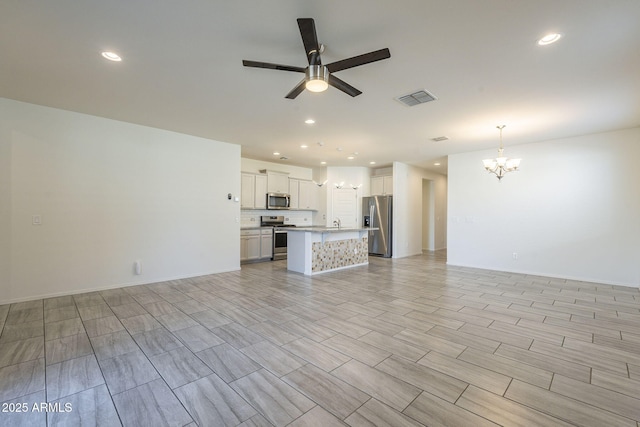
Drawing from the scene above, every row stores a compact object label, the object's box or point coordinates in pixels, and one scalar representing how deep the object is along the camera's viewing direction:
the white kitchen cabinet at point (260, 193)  7.32
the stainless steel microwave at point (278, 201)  7.58
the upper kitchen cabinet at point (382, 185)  8.47
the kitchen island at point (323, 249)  5.65
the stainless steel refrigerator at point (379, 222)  8.12
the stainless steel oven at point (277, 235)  7.44
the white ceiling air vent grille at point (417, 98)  3.38
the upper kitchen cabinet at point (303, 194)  8.22
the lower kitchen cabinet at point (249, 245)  6.83
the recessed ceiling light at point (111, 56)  2.60
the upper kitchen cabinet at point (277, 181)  7.61
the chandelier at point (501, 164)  4.74
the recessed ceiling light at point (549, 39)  2.27
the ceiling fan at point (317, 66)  2.10
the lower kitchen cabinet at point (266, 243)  7.22
